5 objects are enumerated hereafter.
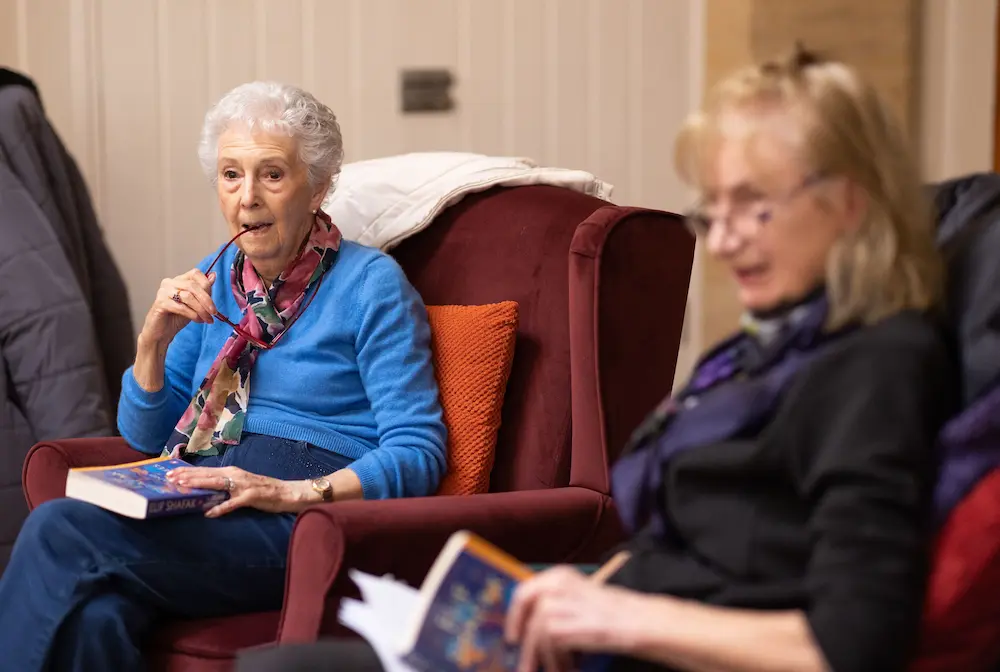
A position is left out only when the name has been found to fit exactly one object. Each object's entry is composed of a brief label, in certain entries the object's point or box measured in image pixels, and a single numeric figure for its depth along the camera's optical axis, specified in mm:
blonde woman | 2446
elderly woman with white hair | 3088
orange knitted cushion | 3253
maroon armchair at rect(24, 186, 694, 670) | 2985
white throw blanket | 3452
